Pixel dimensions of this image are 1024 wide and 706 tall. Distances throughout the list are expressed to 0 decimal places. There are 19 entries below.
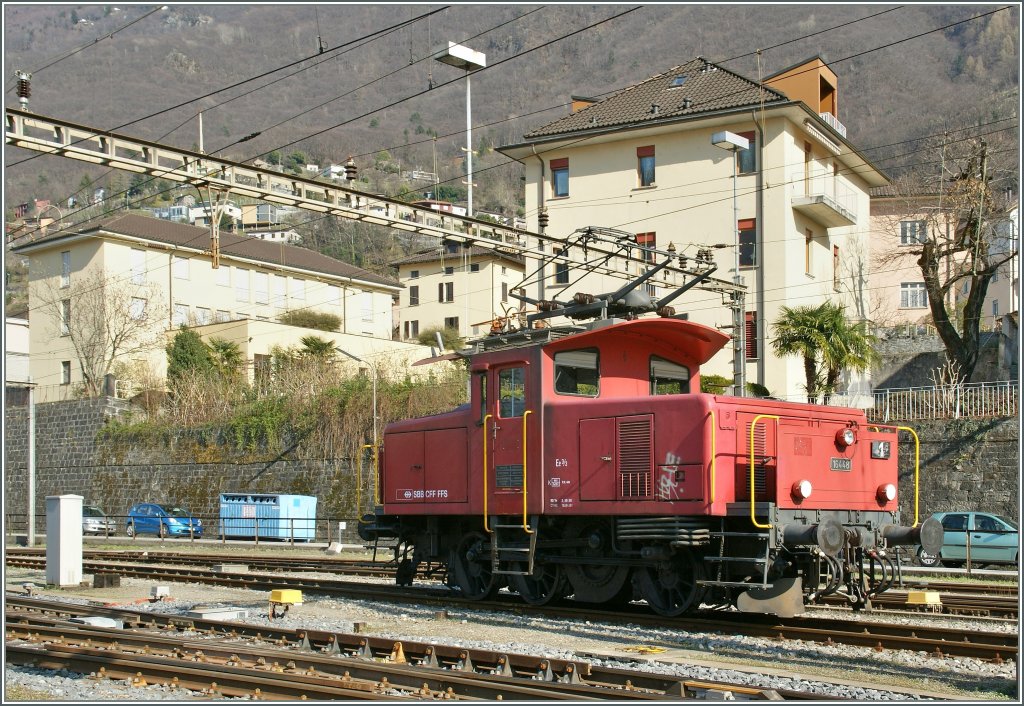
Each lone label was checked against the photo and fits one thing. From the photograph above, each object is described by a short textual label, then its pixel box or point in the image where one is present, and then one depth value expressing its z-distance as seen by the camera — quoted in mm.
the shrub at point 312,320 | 60062
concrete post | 18359
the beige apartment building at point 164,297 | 53969
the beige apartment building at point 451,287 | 69688
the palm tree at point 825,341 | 29516
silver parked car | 39844
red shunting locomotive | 12141
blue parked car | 37969
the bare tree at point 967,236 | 34938
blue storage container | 34094
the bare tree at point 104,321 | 53062
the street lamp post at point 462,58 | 21623
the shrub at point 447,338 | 55800
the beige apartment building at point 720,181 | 39344
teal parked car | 22484
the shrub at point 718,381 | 27122
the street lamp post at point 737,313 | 25422
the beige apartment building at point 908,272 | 44438
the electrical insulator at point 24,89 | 16141
